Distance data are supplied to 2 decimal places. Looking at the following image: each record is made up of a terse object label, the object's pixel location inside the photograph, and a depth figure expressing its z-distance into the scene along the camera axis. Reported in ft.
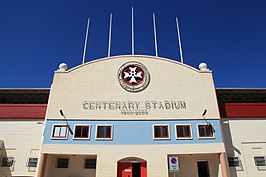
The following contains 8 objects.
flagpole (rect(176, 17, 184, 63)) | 81.56
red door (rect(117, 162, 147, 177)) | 62.59
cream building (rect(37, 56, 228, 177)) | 62.90
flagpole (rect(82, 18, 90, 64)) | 82.21
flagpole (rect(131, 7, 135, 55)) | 85.28
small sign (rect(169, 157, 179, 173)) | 44.98
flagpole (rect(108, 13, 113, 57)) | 83.48
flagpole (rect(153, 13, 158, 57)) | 82.80
